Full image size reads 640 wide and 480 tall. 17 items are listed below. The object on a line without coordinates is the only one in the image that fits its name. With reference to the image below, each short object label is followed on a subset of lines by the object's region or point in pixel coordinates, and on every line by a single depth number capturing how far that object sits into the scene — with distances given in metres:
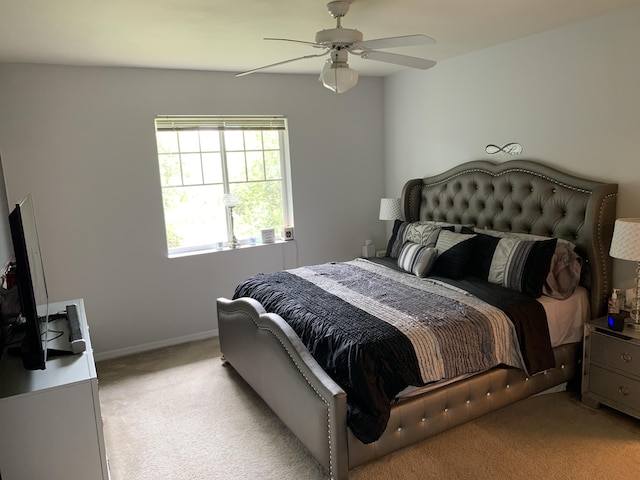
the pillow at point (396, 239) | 3.97
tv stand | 1.84
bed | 2.32
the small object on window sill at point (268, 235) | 4.47
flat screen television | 1.91
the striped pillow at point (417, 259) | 3.40
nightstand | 2.61
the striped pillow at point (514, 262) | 2.90
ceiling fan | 2.21
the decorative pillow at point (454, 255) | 3.27
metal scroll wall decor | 3.51
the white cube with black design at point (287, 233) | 4.56
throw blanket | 2.25
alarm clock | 2.70
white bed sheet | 2.87
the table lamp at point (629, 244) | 2.52
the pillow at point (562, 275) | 2.92
